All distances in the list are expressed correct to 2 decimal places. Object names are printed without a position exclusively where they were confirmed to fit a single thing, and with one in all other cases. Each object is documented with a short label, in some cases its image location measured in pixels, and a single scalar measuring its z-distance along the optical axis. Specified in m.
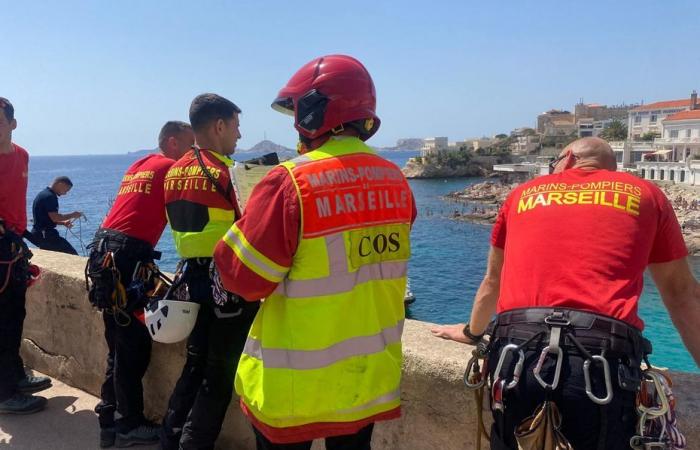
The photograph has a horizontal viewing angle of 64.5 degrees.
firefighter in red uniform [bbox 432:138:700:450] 1.90
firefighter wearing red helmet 1.98
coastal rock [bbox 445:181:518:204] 83.12
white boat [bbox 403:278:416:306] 31.68
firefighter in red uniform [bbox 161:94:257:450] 2.87
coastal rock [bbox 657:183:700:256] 50.31
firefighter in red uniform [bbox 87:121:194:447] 3.44
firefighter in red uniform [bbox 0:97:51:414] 3.97
